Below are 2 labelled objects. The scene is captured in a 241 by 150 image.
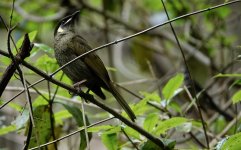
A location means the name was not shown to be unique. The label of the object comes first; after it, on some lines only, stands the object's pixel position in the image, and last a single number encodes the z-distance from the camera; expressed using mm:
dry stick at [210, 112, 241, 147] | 6715
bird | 5759
